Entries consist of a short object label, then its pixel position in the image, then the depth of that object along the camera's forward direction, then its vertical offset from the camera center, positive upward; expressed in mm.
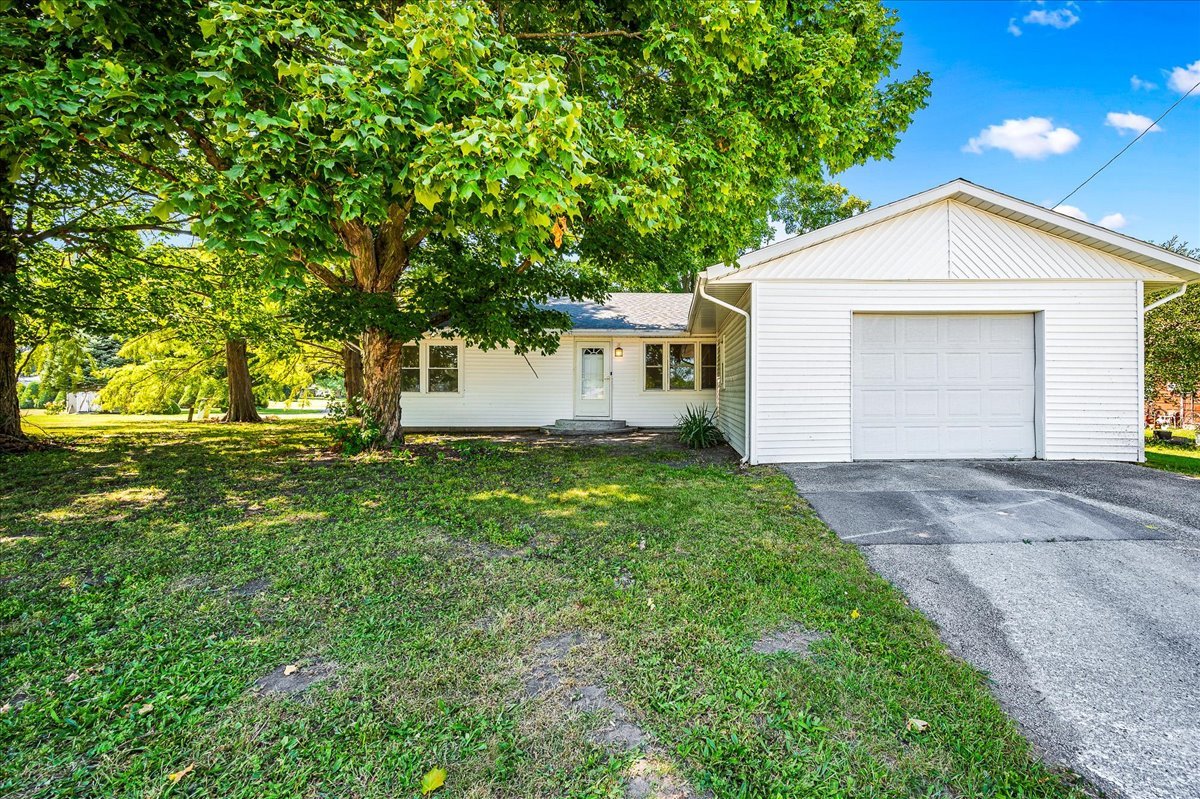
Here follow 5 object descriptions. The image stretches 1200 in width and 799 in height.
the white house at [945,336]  6660 +817
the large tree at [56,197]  3369 +2405
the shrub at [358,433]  7996 -612
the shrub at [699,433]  9344 -759
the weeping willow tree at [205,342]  9906 +1426
